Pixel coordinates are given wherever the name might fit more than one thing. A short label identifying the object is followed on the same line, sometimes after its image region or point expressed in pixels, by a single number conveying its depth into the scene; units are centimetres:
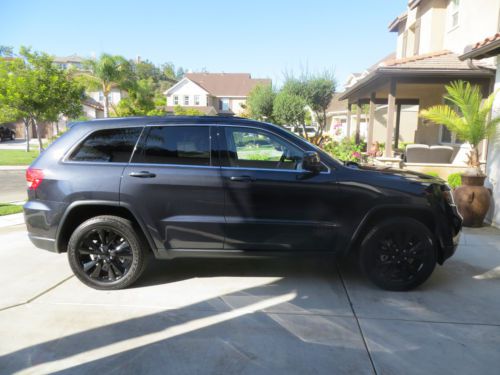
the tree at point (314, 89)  2638
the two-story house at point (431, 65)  1154
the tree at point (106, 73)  3100
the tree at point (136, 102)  3401
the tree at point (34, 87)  1948
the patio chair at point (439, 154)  1234
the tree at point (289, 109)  2642
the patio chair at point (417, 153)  1215
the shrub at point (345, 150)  1226
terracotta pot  727
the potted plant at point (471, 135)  729
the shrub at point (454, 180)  950
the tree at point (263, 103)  3197
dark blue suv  430
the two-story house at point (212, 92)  5600
